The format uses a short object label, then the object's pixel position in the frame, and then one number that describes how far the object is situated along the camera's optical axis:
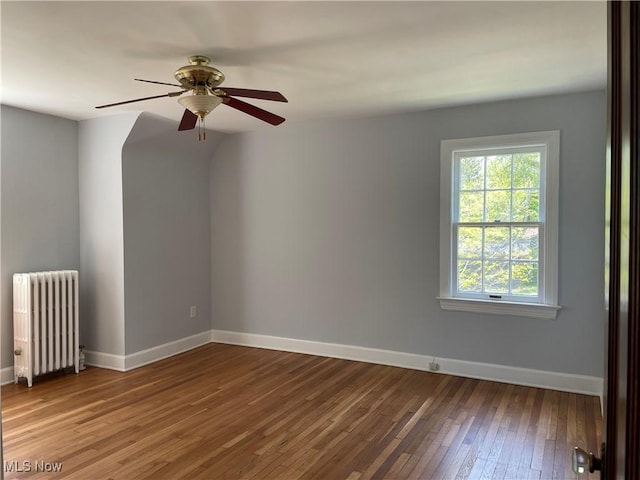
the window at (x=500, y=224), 3.89
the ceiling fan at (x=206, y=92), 2.73
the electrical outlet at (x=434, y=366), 4.33
